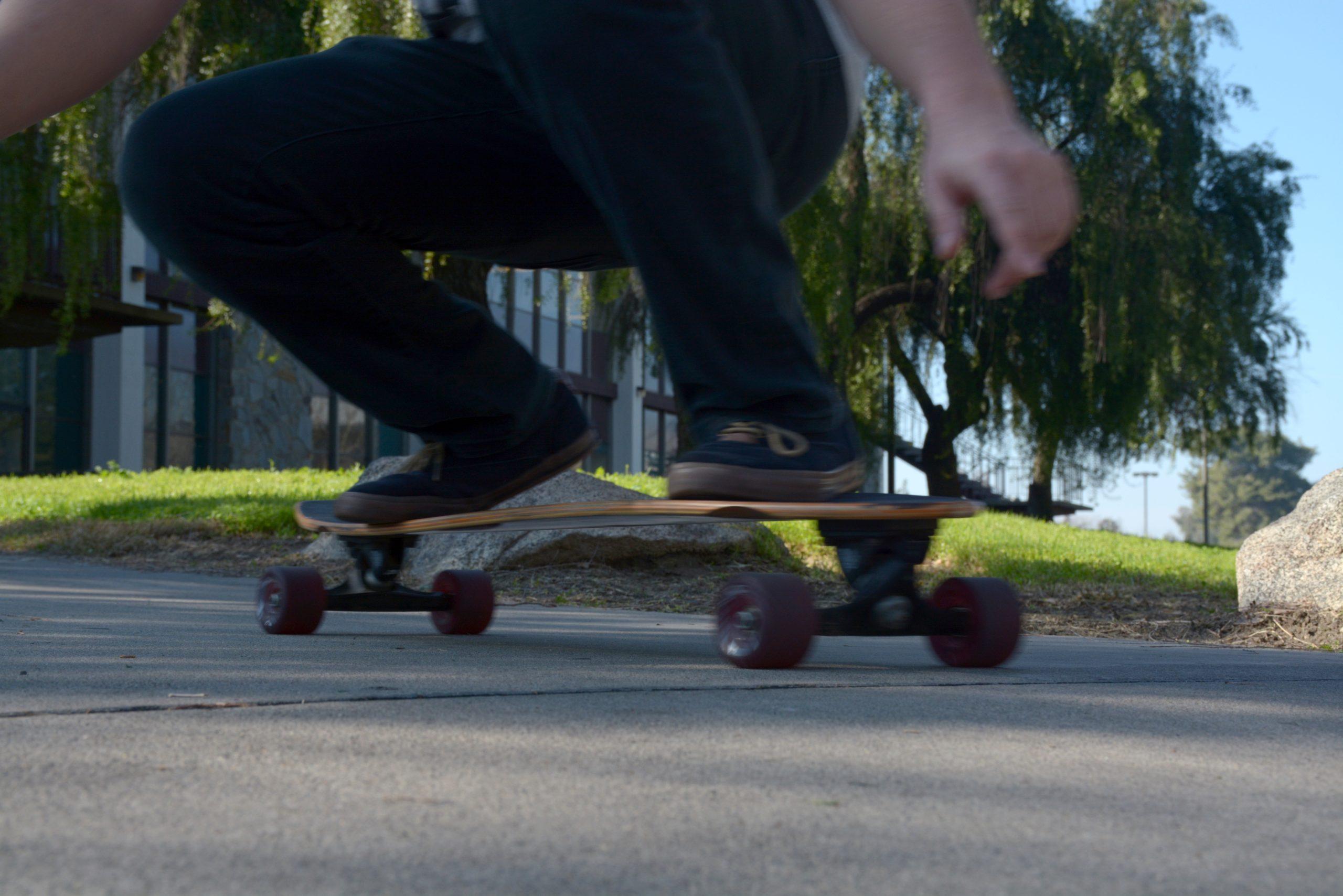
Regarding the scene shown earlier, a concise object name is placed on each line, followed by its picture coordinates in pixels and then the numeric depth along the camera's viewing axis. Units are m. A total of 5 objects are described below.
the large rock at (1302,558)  4.04
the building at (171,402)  16.62
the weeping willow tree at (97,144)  7.06
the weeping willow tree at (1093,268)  10.89
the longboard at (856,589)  1.58
